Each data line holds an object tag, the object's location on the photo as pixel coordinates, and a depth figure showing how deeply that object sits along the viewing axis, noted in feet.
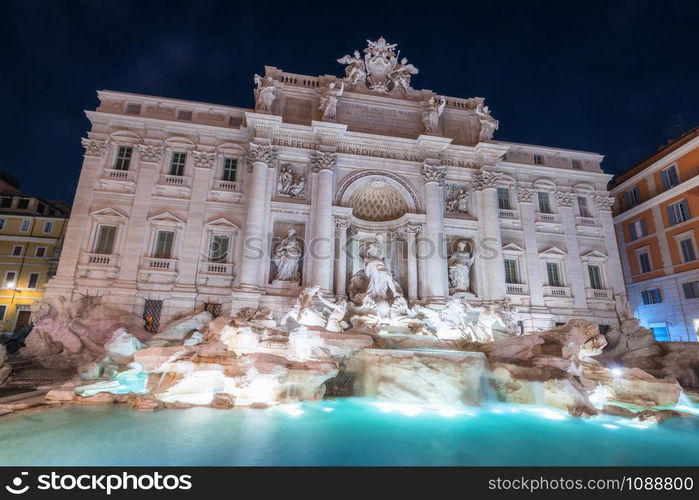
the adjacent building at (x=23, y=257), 83.87
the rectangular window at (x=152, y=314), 54.13
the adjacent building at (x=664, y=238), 67.87
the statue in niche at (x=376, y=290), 47.24
